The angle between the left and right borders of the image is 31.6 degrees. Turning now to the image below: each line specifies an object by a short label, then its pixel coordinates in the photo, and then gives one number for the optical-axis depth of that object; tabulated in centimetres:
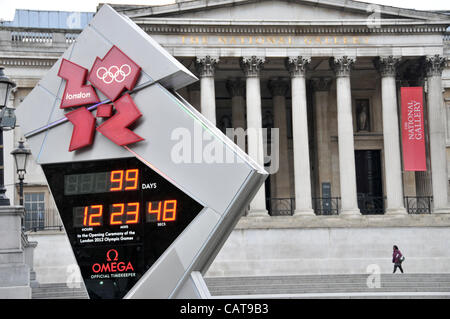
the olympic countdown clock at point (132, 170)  1512
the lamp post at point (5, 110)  1872
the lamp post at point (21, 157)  2642
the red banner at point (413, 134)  4391
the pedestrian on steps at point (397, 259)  3769
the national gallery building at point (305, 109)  4253
